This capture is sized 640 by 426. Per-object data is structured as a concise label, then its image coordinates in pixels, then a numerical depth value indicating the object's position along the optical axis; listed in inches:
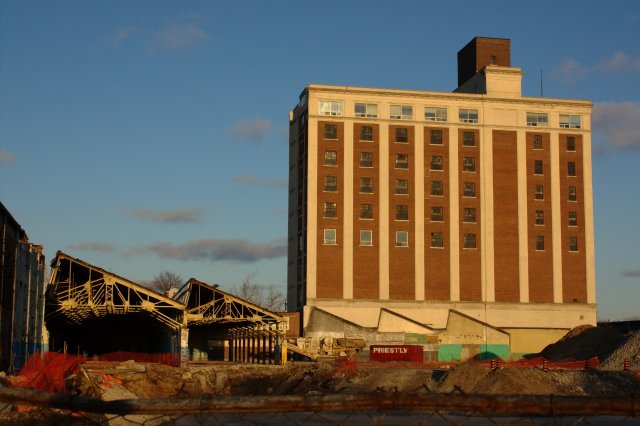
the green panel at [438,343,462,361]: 3743.6
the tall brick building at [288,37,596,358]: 3890.3
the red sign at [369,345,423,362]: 3125.0
